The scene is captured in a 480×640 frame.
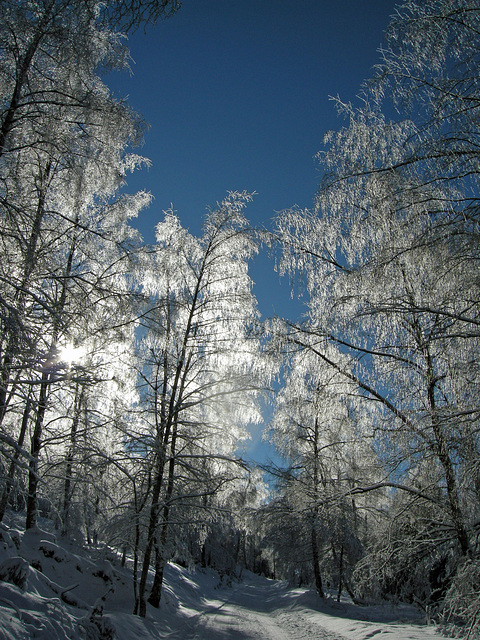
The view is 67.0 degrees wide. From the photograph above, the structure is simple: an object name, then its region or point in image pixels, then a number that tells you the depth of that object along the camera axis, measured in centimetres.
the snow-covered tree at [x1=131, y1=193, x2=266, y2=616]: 782
